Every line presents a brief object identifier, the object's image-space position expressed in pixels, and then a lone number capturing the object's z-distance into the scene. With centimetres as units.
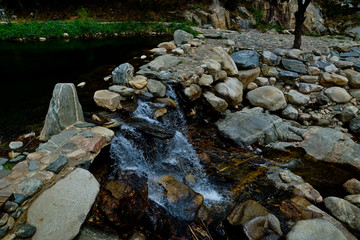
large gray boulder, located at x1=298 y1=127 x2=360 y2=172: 485
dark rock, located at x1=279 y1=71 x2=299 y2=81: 754
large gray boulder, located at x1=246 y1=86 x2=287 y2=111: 680
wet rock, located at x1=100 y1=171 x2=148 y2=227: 309
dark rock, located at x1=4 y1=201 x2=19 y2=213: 242
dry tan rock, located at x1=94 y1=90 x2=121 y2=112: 494
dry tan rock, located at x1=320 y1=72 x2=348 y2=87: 726
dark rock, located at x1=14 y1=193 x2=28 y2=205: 253
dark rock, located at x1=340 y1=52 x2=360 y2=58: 856
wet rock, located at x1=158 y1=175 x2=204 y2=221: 336
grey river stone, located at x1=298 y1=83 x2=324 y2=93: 728
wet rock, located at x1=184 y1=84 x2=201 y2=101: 600
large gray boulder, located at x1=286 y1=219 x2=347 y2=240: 287
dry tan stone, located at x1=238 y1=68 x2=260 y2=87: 738
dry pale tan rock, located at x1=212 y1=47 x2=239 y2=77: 709
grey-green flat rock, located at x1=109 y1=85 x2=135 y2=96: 535
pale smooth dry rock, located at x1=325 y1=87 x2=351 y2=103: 695
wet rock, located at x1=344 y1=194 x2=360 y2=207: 365
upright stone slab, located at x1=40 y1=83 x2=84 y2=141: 395
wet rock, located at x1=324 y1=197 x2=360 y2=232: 332
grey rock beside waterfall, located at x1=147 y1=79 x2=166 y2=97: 572
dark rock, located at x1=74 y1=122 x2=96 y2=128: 406
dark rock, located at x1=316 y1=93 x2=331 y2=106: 693
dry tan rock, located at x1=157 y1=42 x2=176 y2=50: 910
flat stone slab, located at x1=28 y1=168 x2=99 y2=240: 243
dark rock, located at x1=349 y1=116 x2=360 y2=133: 633
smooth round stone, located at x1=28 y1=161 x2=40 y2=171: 298
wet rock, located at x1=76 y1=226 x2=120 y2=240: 262
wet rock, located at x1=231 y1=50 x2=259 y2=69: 757
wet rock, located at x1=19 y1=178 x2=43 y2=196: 266
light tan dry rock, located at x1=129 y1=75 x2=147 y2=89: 570
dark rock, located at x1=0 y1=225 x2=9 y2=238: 227
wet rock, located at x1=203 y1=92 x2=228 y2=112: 622
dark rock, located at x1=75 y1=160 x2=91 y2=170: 322
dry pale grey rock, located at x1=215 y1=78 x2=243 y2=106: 658
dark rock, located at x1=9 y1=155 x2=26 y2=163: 339
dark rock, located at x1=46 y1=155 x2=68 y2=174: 299
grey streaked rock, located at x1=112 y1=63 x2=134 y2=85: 573
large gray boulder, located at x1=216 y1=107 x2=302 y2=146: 549
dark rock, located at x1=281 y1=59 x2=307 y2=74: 777
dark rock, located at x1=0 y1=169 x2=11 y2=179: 287
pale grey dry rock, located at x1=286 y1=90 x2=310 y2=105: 700
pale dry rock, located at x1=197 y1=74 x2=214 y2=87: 632
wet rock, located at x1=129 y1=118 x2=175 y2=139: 467
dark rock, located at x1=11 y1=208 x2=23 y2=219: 244
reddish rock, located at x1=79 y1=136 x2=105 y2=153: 348
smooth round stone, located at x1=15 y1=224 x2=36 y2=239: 232
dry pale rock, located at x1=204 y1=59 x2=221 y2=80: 650
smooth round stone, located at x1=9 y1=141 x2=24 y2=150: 385
